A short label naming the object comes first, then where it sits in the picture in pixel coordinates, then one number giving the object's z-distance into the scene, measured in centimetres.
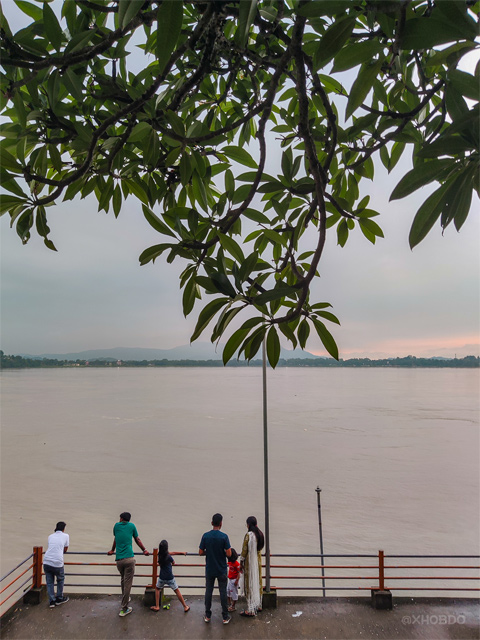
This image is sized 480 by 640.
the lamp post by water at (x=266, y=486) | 501
